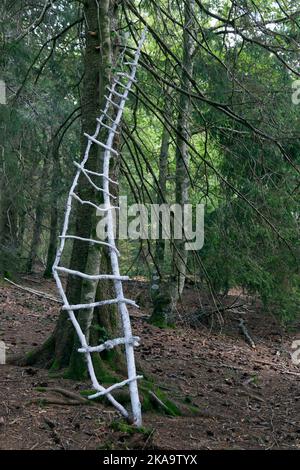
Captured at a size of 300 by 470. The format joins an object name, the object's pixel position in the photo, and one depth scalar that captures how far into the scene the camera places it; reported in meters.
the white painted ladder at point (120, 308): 3.55
